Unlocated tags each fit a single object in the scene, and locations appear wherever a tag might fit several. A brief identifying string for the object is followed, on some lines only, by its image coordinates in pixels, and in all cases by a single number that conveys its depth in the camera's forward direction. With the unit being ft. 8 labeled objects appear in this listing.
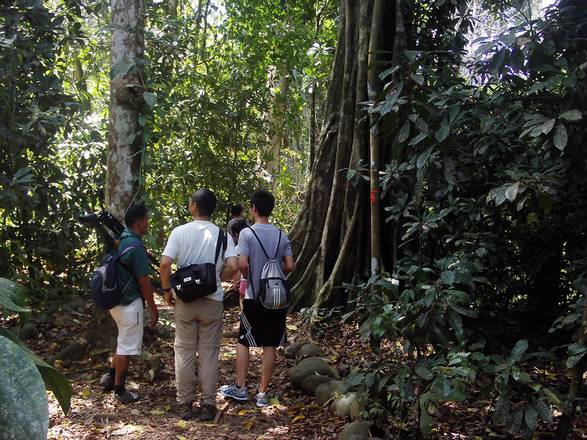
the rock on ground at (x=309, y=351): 19.08
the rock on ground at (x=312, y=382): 16.53
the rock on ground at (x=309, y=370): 17.13
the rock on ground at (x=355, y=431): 12.58
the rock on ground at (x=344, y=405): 14.39
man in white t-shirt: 15.29
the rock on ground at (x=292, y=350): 19.85
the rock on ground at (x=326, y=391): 15.58
